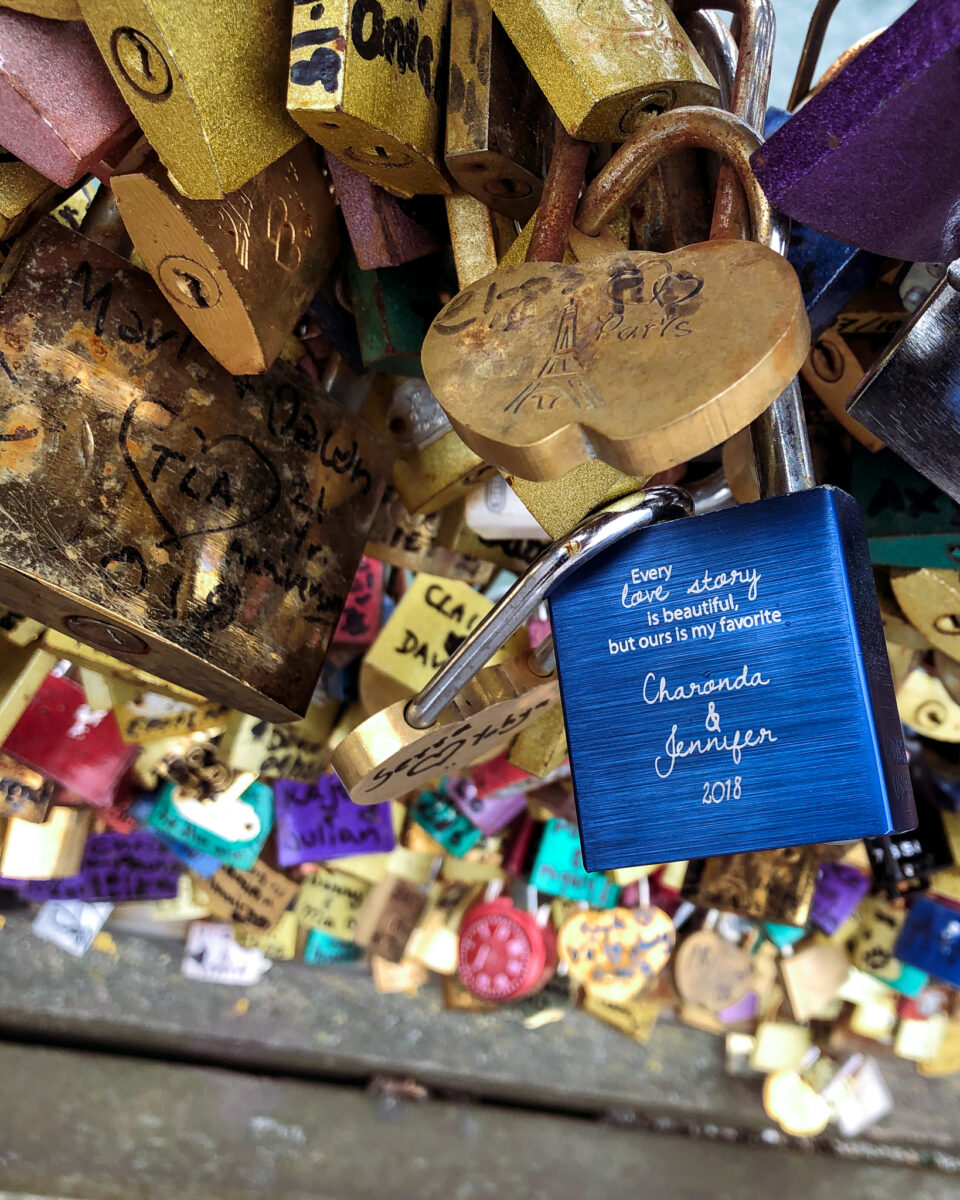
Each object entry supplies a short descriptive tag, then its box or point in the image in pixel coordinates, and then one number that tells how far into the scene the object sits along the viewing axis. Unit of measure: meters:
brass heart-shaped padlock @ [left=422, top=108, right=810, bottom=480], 0.12
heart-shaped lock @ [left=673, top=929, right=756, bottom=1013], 0.45
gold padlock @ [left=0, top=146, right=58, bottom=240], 0.16
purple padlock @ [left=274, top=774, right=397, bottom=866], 0.36
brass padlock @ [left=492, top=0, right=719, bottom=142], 0.14
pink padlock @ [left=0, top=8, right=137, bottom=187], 0.14
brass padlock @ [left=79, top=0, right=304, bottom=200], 0.13
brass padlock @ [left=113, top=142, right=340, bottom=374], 0.15
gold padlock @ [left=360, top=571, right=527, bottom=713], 0.27
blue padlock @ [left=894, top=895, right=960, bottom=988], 0.39
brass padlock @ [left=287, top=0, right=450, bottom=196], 0.14
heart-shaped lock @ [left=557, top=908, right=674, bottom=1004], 0.40
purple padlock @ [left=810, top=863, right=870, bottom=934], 0.41
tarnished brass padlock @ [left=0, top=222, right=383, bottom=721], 0.16
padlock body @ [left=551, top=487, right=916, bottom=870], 0.13
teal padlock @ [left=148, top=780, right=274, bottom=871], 0.36
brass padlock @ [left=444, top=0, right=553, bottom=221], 0.15
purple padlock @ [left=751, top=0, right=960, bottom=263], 0.11
